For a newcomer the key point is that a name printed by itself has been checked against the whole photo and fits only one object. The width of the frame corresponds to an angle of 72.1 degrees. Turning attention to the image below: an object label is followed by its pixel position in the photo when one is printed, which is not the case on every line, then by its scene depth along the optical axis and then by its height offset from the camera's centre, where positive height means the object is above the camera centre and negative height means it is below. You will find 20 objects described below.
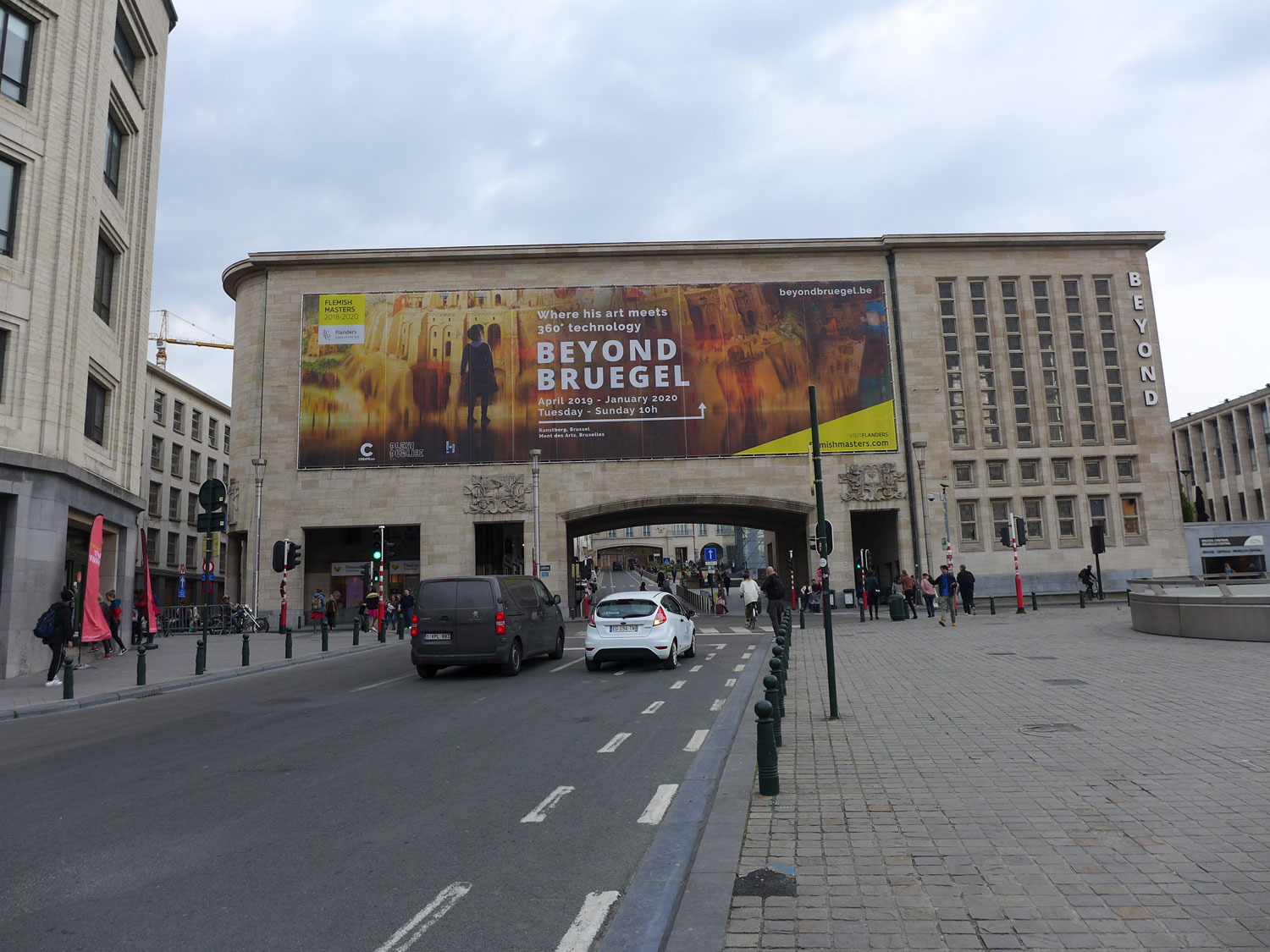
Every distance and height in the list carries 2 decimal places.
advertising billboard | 41.19 +9.97
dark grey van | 16.19 -0.64
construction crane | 113.31 +33.97
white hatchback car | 17.05 -0.88
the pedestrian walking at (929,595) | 29.84 -0.53
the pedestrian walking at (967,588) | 31.38 -0.35
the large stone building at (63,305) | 18.55 +7.01
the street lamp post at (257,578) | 40.00 +0.78
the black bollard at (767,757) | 6.58 -1.32
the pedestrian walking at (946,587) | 27.28 -0.30
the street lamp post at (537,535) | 40.69 +2.49
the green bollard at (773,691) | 8.02 -1.00
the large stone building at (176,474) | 52.09 +7.63
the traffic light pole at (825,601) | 9.90 -0.22
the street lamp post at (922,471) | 41.69 +5.16
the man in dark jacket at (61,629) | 16.19 -0.54
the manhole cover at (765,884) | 4.60 -1.61
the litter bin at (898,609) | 29.67 -0.99
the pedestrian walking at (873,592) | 31.89 -0.41
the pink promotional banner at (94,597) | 20.34 +0.03
